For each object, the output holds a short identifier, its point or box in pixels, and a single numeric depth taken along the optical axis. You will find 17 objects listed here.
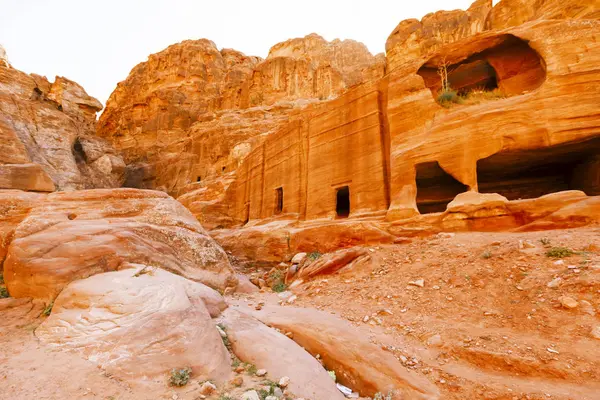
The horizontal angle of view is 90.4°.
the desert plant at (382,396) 3.47
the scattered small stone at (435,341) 4.47
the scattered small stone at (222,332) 4.32
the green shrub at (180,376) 2.93
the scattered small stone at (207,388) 2.90
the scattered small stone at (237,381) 3.17
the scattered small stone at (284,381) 3.29
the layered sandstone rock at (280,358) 3.42
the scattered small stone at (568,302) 4.32
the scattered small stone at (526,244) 6.06
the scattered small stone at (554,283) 4.79
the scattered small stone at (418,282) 6.35
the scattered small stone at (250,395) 2.84
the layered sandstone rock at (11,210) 5.84
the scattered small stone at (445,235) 8.30
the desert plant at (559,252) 5.48
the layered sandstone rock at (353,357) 3.71
